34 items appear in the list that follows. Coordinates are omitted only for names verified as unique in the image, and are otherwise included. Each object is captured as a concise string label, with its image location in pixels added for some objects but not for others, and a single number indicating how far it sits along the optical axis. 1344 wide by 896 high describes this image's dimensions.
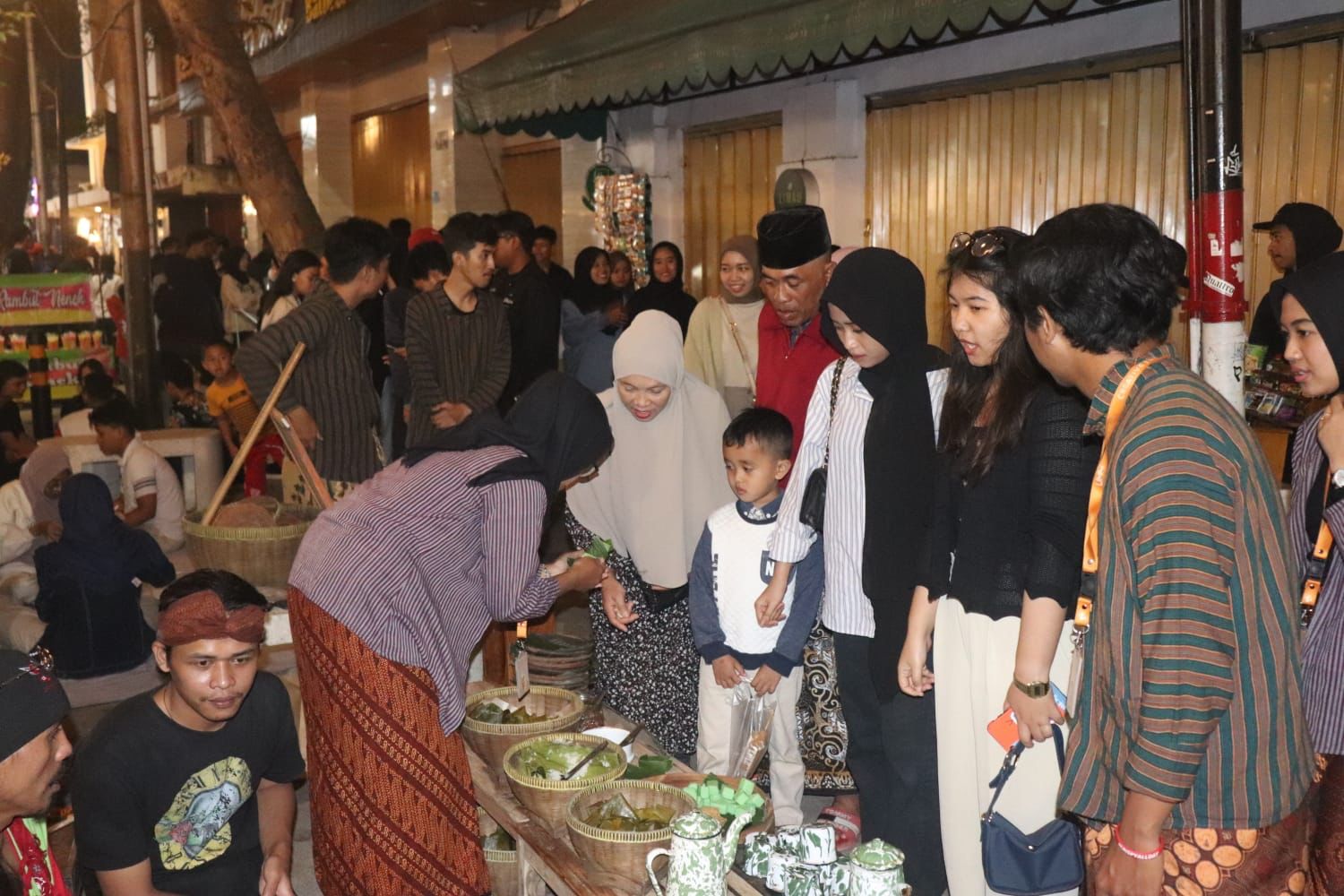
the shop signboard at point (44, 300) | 11.30
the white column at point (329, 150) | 17.58
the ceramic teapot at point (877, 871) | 2.38
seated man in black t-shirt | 2.66
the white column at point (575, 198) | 10.60
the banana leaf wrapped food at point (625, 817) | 2.90
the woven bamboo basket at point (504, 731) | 3.57
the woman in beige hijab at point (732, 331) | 5.26
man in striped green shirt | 1.85
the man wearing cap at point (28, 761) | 2.20
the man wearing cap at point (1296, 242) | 4.74
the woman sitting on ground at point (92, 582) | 5.08
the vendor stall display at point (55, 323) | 11.29
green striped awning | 5.20
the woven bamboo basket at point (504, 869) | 3.48
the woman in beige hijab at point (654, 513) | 4.04
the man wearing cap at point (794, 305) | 4.02
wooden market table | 2.80
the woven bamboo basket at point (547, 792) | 3.11
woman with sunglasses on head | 2.57
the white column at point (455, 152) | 12.95
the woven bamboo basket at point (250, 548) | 5.16
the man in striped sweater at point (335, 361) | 4.82
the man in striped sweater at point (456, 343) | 5.24
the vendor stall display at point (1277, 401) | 4.01
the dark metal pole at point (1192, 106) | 3.73
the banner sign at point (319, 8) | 14.45
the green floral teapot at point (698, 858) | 2.43
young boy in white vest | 3.77
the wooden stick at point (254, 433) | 4.73
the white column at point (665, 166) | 9.28
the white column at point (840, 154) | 7.31
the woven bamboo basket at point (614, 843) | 2.74
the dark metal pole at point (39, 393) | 10.77
